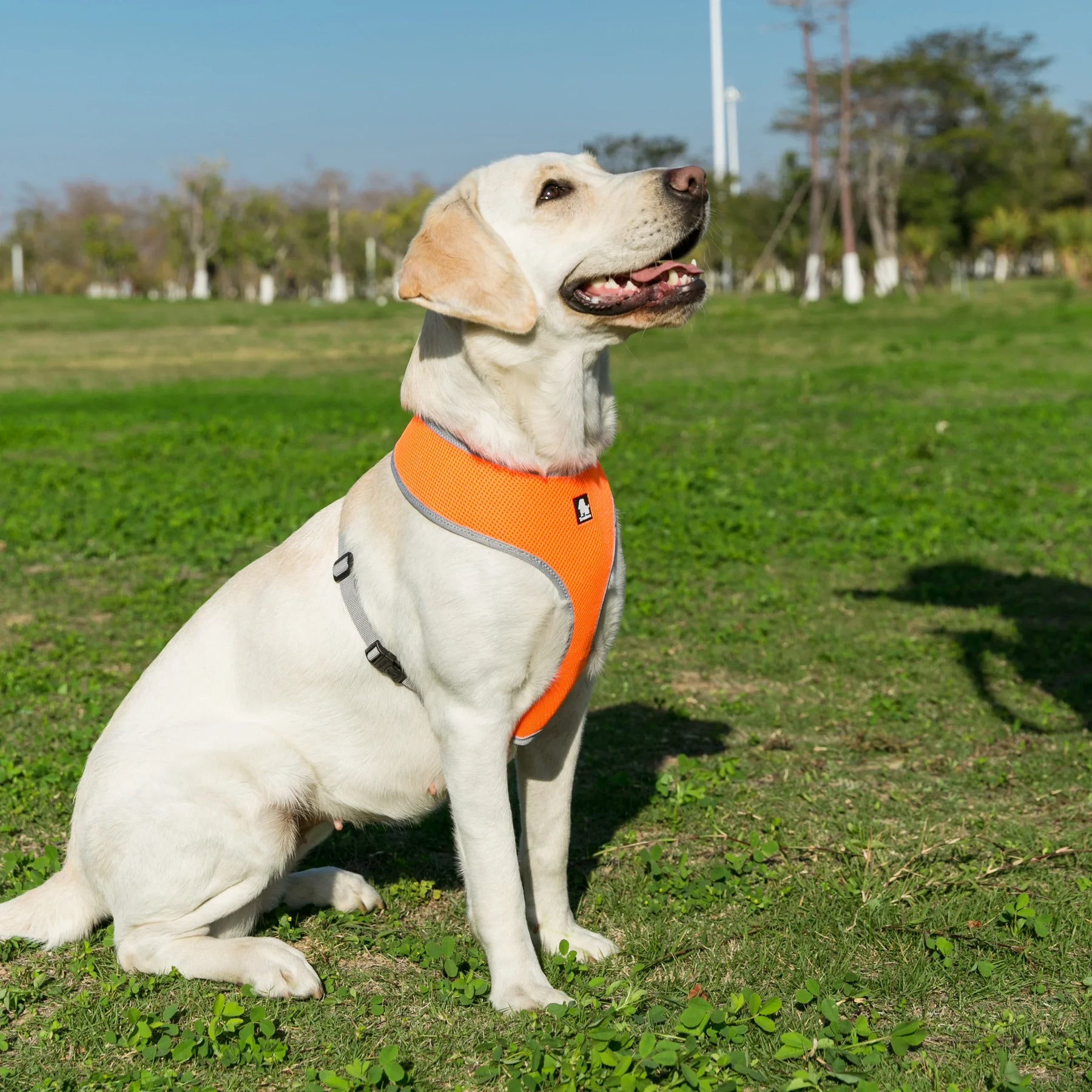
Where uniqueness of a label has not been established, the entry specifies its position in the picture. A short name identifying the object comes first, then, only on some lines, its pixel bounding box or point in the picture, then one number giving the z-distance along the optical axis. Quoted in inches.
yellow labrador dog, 126.6
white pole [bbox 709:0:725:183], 2071.9
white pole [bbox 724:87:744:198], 2729.3
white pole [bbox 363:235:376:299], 3855.8
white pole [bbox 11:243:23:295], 4092.0
